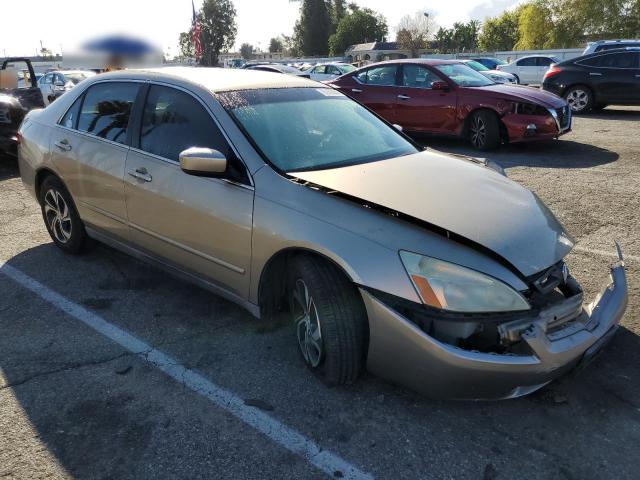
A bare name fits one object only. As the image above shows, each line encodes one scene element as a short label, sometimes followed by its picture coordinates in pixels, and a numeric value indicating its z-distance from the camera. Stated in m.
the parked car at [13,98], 7.82
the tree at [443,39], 74.25
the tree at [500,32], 70.31
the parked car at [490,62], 28.45
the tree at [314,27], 82.88
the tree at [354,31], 79.06
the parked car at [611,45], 16.12
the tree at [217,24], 55.92
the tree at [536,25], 54.53
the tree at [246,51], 81.51
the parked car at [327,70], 21.75
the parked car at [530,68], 24.64
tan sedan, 2.37
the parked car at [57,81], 15.83
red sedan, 8.55
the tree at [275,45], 105.88
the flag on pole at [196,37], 29.27
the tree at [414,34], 71.69
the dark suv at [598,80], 12.95
